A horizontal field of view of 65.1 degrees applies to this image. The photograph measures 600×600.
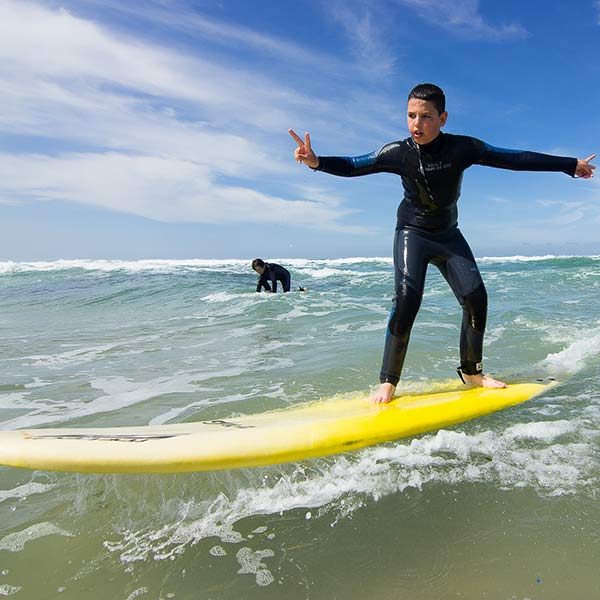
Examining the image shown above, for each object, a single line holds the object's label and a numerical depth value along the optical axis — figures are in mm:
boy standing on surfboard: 3037
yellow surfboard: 2121
